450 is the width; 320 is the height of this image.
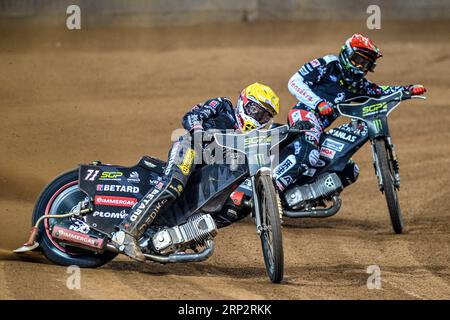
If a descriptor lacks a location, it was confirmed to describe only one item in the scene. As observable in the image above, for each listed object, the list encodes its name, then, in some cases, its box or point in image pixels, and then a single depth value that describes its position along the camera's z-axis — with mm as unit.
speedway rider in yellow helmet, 15992
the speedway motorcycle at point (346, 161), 20578
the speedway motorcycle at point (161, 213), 15883
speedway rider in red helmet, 20984
